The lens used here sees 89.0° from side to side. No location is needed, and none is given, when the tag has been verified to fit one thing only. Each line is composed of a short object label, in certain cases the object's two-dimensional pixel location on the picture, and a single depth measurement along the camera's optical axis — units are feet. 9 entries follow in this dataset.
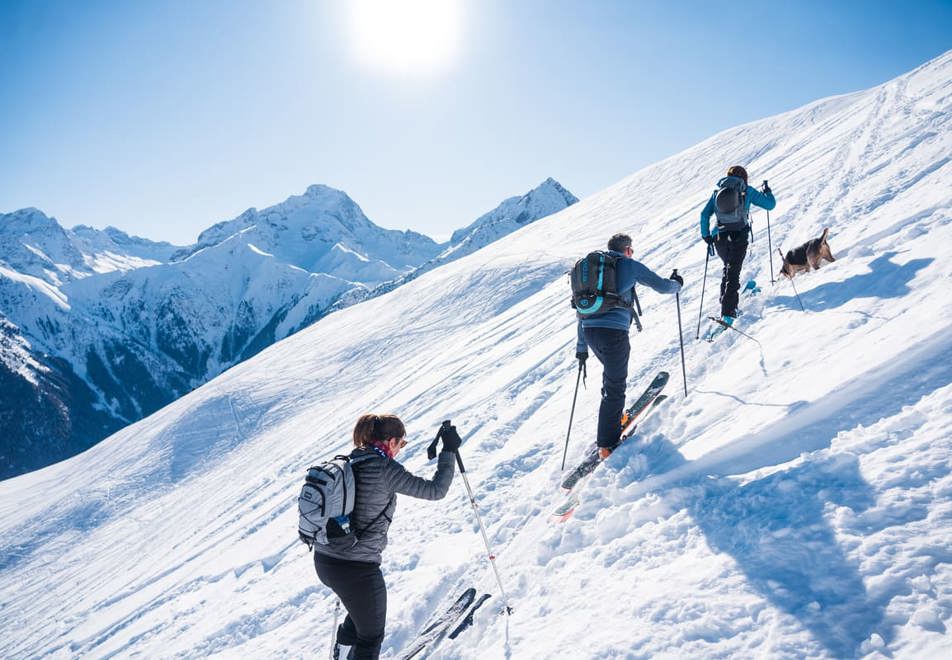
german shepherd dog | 27.10
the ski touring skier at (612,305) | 17.84
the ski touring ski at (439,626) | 15.57
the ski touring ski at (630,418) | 19.58
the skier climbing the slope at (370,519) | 12.29
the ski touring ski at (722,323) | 25.95
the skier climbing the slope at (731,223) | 24.68
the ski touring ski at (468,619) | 15.39
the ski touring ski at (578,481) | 17.75
